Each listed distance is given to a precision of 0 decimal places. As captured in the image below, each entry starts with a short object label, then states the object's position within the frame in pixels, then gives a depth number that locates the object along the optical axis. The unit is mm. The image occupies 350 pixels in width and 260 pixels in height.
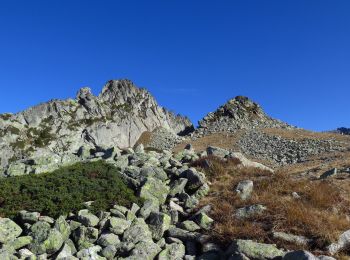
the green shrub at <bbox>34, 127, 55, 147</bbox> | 93625
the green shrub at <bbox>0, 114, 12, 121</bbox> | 98481
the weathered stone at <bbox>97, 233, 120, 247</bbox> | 14852
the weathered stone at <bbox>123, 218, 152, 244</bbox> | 15105
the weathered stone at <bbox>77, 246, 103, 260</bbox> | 14011
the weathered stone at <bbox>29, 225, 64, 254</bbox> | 14465
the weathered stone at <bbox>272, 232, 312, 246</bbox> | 13789
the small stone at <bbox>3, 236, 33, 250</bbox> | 14516
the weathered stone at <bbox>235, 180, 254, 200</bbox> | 18453
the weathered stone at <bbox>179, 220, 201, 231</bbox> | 15959
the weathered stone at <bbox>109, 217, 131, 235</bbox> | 15578
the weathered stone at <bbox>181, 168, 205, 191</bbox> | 20797
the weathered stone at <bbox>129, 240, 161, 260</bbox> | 13843
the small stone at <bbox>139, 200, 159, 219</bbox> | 17453
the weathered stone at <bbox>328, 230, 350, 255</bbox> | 13077
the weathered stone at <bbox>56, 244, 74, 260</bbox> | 13941
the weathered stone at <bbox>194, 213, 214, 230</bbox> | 15961
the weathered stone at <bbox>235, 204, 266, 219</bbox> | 16000
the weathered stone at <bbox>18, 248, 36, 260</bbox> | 13838
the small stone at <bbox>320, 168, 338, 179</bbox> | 23288
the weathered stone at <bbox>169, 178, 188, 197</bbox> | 20328
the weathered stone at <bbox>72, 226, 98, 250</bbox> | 15061
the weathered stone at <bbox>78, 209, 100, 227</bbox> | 16219
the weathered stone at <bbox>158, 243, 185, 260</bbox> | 13999
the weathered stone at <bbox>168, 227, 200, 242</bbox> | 15211
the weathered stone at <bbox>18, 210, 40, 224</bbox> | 16545
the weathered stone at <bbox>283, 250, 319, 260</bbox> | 11198
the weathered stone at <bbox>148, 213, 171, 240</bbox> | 15888
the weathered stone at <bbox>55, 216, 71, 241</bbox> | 15409
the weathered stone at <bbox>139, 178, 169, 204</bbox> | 19359
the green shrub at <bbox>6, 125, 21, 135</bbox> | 93956
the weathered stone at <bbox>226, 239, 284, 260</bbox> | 12711
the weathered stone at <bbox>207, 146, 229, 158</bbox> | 27531
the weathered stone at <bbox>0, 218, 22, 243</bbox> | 15141
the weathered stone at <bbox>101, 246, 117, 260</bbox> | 14191
